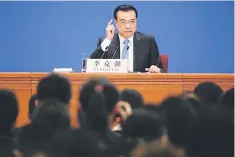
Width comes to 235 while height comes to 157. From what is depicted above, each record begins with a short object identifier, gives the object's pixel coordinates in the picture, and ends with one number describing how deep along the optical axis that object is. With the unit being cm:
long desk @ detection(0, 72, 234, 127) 1368
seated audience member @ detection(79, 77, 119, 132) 718
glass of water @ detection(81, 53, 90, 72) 1464
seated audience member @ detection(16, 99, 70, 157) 596
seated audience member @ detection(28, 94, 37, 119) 905
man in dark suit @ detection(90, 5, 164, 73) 1516
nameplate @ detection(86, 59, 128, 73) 1421
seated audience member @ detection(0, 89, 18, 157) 693
